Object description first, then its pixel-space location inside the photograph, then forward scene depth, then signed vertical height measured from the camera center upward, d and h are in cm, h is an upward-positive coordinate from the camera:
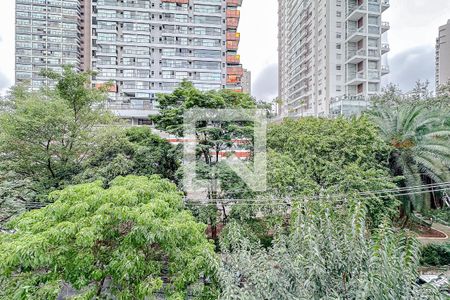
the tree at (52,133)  895 +49
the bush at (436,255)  915 -361
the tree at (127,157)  935 -34
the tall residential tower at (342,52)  2820 +1050
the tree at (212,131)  880 +54
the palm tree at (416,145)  946 +8
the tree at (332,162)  827 -47
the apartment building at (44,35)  3775 +1575
